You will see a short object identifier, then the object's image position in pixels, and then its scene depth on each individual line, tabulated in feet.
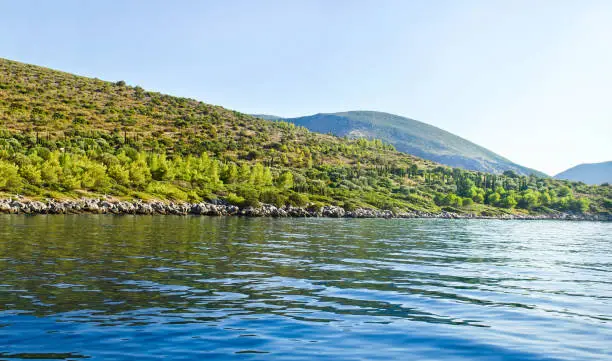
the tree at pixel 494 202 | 651.90
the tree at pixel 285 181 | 453.17
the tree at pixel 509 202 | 641.81
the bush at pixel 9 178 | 267.74
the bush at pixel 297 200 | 381.05
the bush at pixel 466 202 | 581.53
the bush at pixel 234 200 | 345.57
